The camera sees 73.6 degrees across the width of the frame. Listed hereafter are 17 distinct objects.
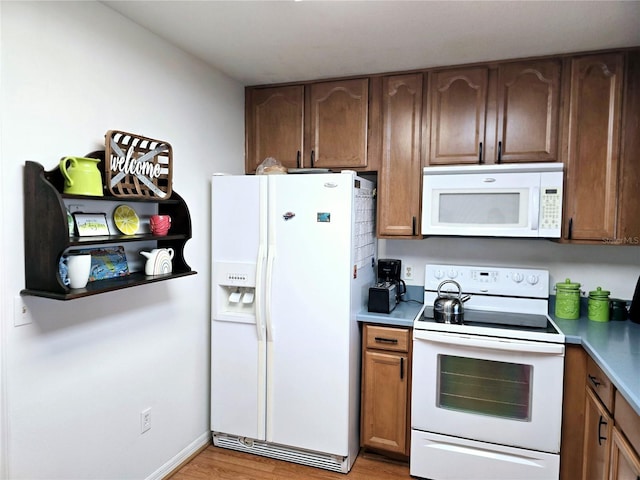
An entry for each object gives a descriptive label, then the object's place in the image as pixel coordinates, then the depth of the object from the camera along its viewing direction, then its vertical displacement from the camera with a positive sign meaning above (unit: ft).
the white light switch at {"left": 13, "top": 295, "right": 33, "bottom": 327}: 5.20 -1.18
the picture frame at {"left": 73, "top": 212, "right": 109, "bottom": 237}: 5.77 -0.09
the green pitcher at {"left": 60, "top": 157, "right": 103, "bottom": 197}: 5.38 +0.55
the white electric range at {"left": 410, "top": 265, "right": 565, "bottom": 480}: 7.15 -3.06
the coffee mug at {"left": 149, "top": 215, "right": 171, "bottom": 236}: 6.86 -0.08
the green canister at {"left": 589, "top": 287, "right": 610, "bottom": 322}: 8.02 -1.50
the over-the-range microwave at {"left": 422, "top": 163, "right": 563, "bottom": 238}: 7.80 +0.46
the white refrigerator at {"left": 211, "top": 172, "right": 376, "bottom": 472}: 7.98 -1.80
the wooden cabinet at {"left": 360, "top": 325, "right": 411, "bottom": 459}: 8.17 -3.23
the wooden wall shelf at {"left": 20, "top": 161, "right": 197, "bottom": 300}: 5.07 -0.23
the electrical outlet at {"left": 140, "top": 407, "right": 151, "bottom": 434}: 7.22 -3.43
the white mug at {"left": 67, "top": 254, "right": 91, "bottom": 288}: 5.41 -0.66
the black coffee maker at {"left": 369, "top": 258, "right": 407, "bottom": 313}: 8.50 -1.35
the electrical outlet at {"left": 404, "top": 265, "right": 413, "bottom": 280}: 9.85 -1.13
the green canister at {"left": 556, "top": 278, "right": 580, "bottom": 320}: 8.17 -1.44
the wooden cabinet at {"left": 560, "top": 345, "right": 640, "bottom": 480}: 5.09 -2.81
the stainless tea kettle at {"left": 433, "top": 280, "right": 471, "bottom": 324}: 7.89 -1.60
